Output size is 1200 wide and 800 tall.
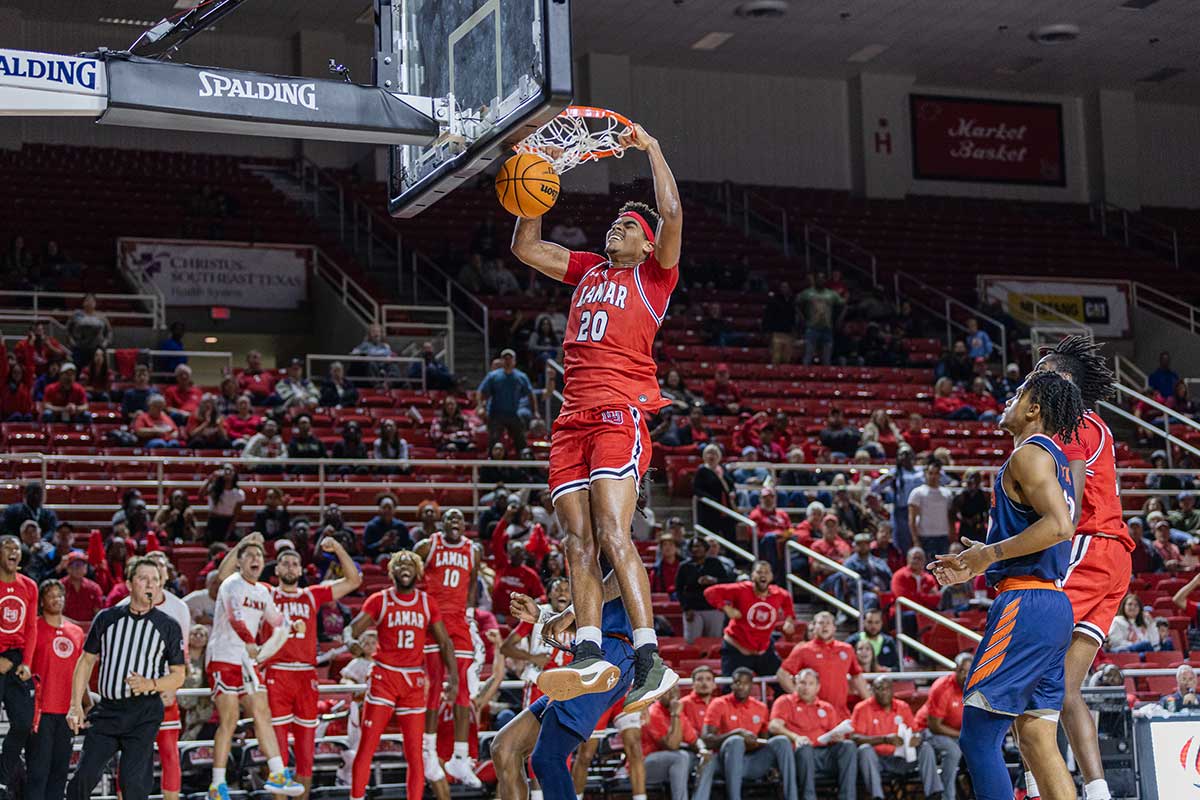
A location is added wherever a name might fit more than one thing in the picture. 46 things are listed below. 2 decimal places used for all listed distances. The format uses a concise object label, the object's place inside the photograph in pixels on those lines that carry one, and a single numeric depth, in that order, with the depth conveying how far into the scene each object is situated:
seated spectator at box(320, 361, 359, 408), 18.73
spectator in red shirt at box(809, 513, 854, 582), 16.19
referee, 10.27
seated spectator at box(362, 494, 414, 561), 15.09
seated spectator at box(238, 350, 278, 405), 18.39
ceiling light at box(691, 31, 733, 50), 27.81
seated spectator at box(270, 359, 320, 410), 18.00
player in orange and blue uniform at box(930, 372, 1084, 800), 6.41
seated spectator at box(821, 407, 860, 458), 19.41
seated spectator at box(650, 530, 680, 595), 15.60
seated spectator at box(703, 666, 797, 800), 12.75
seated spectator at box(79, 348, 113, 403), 17.92
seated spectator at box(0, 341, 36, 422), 17.06
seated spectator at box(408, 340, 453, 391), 20.48
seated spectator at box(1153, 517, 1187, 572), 17.38
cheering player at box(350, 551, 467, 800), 11.68
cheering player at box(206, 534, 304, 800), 11.46
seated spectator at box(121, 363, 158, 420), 17.19
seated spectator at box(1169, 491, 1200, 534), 18.36
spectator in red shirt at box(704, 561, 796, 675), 13.81
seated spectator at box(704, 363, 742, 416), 20.59
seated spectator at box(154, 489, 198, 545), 14.78
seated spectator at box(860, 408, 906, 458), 19.27
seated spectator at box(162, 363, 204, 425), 17.84
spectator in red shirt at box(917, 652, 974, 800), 13.30
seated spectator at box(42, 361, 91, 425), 17.02
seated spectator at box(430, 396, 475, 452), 17.98
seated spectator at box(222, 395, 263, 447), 16.98
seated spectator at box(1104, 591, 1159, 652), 15.16
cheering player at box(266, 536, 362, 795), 11.79
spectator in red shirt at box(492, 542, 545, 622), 14.02
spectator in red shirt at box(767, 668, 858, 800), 12.98
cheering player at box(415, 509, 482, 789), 12.48
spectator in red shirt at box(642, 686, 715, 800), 12.68
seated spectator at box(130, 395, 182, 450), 16.50
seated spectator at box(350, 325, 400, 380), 20.70
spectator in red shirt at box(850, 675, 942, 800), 13.16
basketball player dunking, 6.28
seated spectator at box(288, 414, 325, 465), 16.27
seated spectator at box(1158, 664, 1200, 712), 12.06
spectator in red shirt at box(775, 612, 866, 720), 13.48
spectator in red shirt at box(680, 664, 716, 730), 13.04
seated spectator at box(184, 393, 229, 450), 16.55
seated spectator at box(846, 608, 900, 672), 14.41
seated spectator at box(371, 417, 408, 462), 16.94
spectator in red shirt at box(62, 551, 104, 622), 12.91
